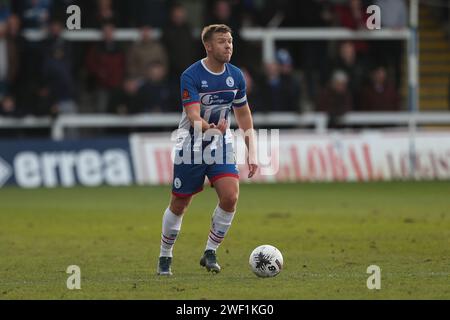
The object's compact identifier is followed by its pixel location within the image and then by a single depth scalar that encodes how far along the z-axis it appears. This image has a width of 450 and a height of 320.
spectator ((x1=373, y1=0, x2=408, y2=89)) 29.84
